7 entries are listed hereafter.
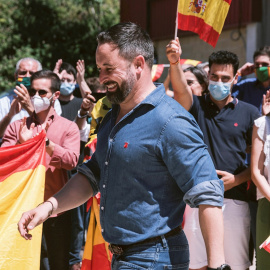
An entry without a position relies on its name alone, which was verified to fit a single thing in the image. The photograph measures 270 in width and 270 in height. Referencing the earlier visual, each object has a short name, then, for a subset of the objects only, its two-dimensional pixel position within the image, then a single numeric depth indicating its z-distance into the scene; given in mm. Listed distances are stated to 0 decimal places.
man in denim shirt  2887
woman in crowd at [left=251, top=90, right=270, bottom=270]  5137
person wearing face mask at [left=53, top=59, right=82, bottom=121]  7586
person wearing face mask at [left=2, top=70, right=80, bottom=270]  5570
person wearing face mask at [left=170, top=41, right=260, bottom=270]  5305
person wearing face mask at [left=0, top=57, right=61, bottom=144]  5793
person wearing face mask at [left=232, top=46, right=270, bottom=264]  6730
